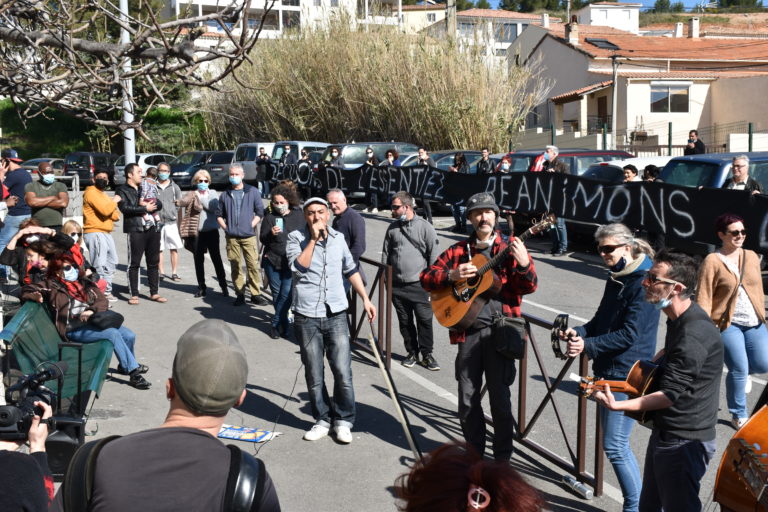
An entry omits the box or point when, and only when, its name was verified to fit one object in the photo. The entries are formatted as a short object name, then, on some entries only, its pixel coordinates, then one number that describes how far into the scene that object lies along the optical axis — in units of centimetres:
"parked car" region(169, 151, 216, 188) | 3206
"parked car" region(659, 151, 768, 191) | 1326
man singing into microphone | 680
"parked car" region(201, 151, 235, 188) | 3112
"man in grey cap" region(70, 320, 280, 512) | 252
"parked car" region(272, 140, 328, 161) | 2703
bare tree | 566
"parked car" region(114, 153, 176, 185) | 3378
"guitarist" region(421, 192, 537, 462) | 574
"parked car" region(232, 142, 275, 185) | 2908
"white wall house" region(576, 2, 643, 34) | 6875
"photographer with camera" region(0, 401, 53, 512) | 270
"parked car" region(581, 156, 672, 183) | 1641
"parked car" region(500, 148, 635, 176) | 1808
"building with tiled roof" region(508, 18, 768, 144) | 3944
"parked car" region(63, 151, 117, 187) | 3550
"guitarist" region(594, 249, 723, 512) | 437
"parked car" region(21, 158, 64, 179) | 3372
